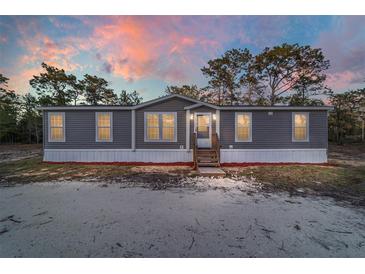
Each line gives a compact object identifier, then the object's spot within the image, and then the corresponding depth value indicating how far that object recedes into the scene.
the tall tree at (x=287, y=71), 16.00
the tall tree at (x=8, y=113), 20.92
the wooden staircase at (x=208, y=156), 7.77
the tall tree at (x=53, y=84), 20.48
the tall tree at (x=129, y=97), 26.48
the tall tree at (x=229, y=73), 17.78
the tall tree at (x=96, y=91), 22.80
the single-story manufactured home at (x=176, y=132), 8.90
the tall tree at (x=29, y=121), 23.84
